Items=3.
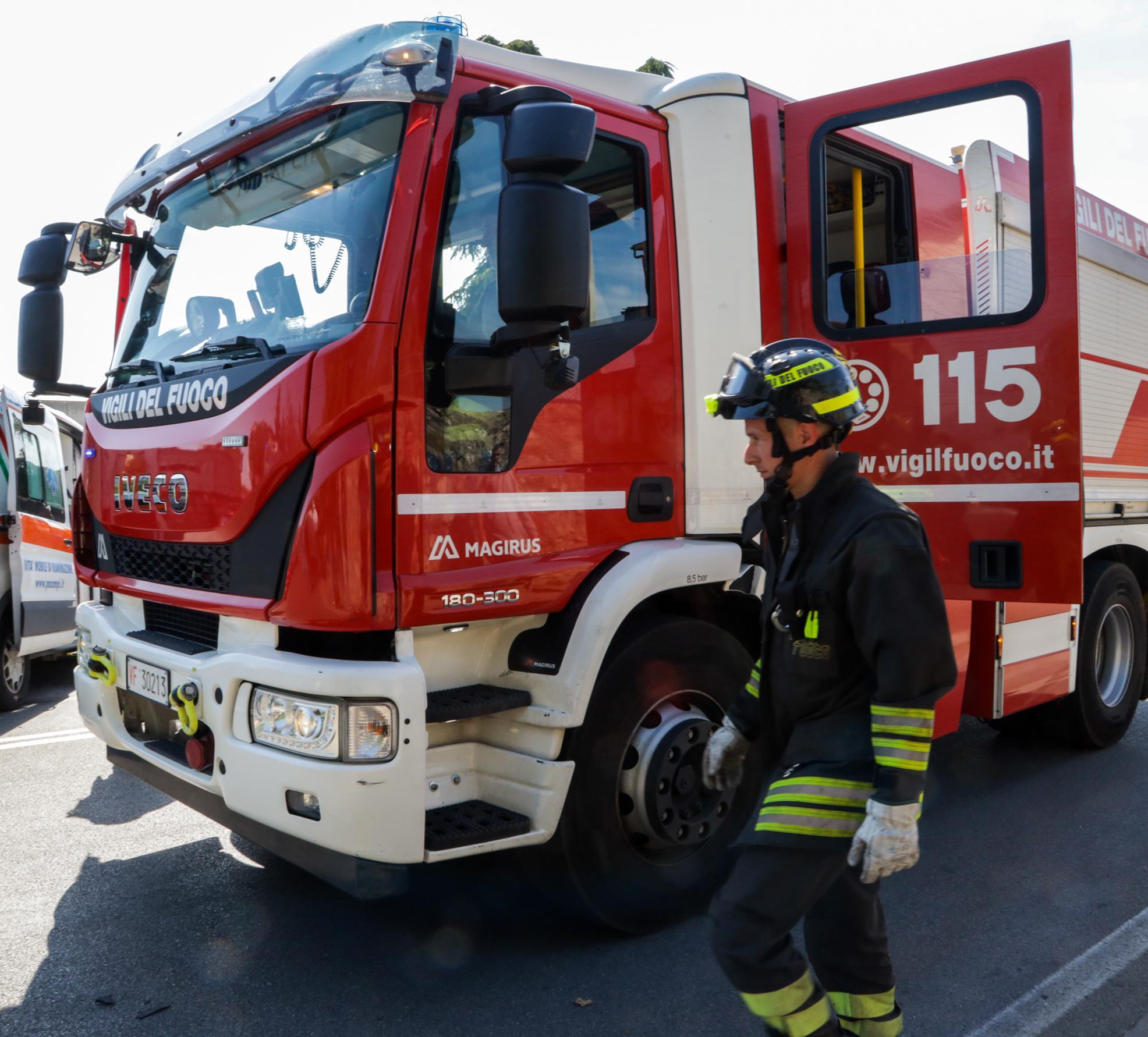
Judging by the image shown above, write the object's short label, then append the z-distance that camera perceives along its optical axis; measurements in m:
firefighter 2.19
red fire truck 2.97
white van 7.09
